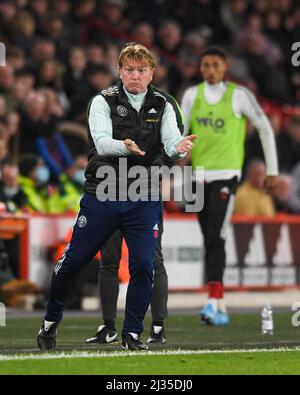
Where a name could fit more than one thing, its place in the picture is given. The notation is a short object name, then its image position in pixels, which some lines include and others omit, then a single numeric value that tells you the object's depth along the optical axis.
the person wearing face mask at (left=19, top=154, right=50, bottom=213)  16.08
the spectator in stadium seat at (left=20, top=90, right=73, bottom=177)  17.05
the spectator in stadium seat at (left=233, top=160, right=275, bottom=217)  17.94
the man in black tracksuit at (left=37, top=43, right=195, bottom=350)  9.27
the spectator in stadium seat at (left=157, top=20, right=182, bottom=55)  22.16
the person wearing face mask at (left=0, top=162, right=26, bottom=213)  15.60
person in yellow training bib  13.13
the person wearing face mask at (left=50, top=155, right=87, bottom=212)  16.36
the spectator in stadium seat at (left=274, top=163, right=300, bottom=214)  19.55
